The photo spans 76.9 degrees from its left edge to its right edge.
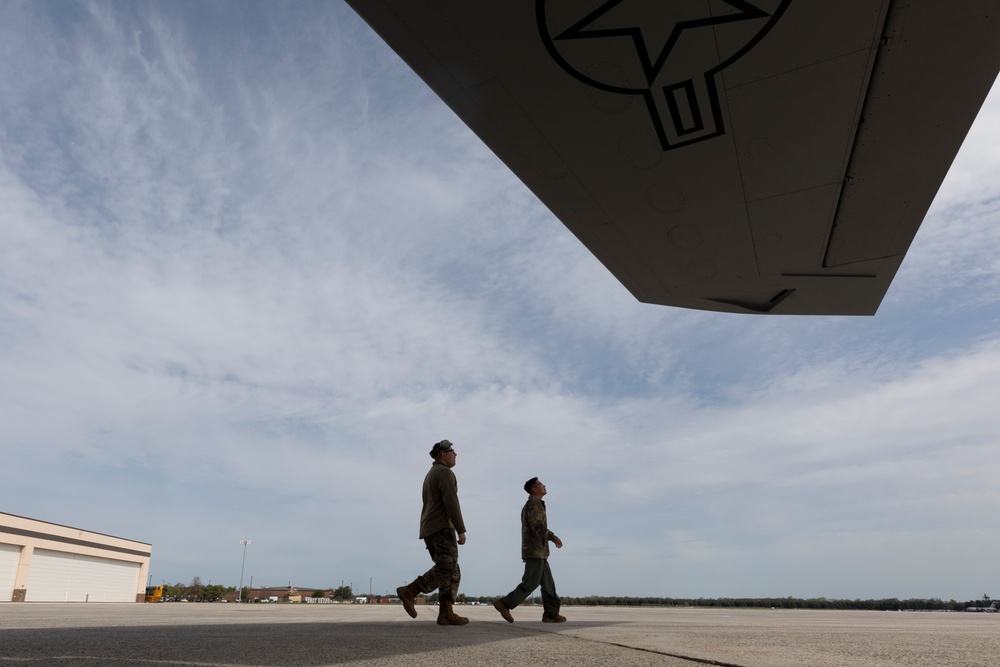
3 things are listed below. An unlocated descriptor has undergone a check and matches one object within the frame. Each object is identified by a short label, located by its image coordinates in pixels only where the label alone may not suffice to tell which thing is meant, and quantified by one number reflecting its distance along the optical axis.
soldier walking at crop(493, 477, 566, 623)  6.26
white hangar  33.72
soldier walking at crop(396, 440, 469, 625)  5.51
